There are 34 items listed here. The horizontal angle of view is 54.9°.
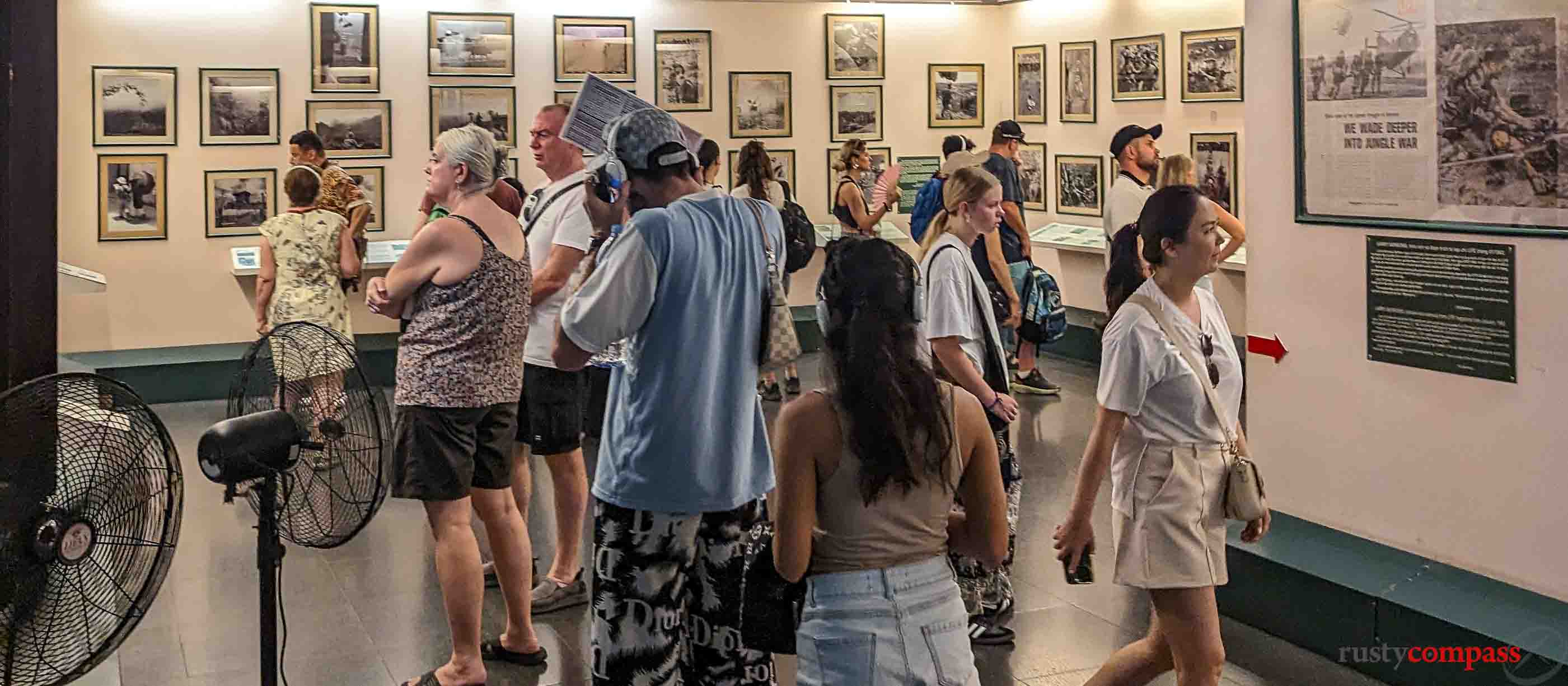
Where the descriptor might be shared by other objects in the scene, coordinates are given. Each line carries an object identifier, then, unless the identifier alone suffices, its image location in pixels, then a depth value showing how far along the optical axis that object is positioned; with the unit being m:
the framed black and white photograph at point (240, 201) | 12.20
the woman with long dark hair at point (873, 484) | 2.94
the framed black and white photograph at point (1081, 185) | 13.48
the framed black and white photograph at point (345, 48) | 12.38
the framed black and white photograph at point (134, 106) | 11.76
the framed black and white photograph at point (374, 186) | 12.62
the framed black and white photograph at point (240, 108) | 12.13
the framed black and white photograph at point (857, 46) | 14.39
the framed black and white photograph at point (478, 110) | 12.86
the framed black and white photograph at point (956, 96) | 14.82
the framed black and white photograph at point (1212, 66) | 11.50
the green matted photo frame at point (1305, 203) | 5.11
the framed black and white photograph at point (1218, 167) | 11.65
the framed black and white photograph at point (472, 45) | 12.80
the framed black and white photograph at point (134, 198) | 11.83
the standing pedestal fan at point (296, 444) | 3.42
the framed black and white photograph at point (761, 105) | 14.09
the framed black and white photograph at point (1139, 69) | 12.39
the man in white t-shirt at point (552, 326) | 5.55
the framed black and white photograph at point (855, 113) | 14.50
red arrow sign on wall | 5.86
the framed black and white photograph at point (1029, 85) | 14.20
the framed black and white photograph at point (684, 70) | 13.67
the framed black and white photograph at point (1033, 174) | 14.27
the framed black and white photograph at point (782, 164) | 14.17
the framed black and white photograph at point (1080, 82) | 13.30
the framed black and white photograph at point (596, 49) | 13.23
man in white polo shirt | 9.12
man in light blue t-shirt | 3.68
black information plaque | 4.97
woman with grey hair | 4.63
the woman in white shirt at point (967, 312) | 5.13
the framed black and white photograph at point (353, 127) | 12.45
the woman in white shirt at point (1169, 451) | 3.87
